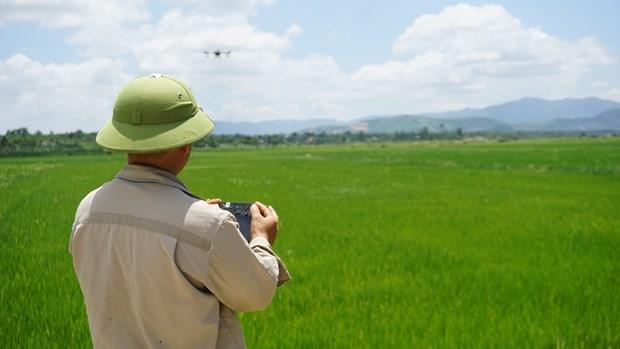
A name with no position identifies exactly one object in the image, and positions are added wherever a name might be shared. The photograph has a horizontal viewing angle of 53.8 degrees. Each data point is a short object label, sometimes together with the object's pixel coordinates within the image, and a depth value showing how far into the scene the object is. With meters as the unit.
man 1.67
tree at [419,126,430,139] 187.40
